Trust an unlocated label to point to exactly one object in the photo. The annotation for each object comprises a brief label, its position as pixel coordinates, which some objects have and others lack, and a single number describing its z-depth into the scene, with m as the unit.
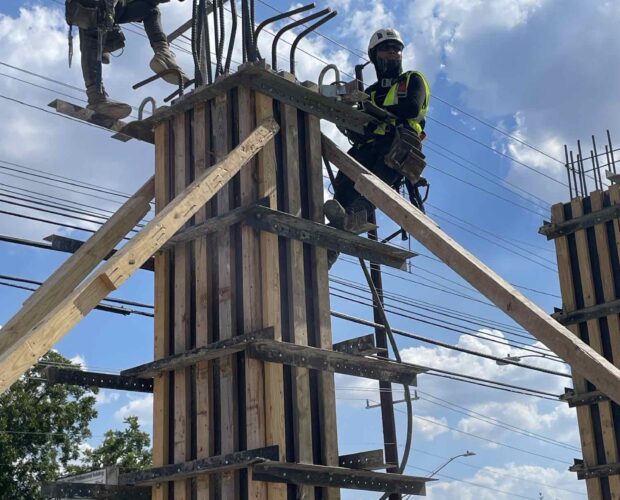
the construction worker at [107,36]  10.03
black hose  9.45
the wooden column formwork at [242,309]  8.51
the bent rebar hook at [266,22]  9.91
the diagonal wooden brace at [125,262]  6.51
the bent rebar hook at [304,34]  10.10
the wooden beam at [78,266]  8.41
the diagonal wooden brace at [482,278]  7.47
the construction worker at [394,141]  10.73
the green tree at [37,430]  34.91
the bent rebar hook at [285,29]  10.00
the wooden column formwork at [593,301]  15.47
